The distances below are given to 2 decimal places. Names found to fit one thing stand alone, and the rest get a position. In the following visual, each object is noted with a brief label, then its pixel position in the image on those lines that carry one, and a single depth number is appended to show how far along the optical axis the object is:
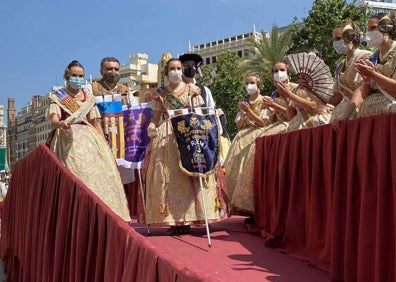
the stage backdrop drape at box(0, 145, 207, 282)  2.01
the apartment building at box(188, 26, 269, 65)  54.53
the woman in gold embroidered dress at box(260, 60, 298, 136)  5.45
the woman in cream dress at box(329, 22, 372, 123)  3.87
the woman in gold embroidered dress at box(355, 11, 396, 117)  3.04
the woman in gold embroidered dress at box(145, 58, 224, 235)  4.76
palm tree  24.00
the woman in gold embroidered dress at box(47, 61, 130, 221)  4.69
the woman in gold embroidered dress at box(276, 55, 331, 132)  4.81
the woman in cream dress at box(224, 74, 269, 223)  5.64
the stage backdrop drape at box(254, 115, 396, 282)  2.73
